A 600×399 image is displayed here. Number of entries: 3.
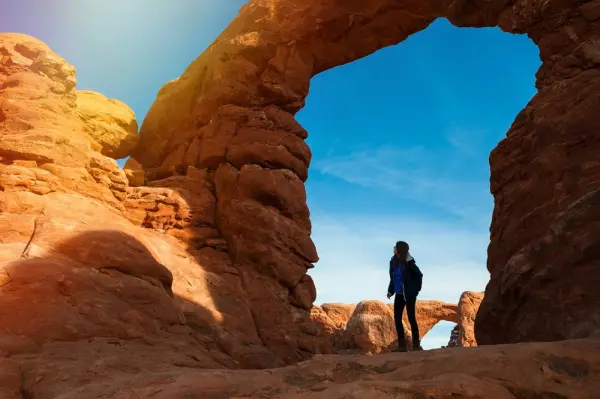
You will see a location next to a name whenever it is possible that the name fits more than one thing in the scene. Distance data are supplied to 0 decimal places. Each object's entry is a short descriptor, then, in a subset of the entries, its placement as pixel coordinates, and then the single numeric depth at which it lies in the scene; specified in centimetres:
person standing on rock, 998
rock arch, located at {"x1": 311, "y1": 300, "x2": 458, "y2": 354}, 3050
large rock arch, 800
